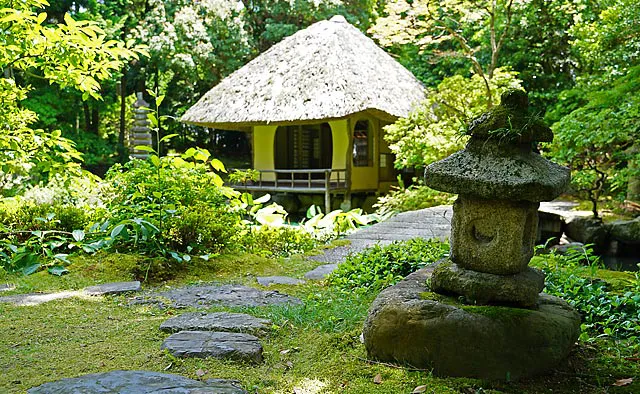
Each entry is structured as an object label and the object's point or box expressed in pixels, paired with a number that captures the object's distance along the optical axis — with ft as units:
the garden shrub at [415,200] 36.22
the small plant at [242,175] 22.38
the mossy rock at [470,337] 8.73
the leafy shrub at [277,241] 22.13
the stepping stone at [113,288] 14.60
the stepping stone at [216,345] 9.49
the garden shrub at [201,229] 18.36
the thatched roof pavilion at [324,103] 43.62
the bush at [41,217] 19.12
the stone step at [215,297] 13.71
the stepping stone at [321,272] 17.62
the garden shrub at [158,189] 18.58
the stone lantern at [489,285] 8.79
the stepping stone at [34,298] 13.50
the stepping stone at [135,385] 7.55
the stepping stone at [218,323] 10.95
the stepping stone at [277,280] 16.47
